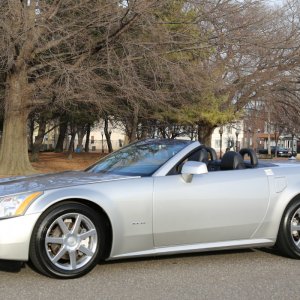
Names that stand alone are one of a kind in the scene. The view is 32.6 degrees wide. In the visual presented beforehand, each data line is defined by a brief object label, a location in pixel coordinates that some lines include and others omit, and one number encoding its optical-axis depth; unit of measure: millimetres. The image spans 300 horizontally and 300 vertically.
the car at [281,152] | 72438
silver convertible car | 5035
